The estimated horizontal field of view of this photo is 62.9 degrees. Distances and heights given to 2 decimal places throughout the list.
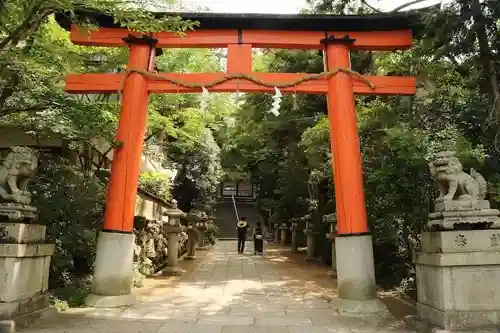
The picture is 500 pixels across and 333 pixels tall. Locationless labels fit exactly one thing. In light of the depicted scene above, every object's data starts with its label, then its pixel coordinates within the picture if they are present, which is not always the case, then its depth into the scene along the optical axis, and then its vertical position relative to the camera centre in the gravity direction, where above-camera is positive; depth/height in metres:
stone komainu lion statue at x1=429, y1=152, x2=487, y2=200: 5.89 +0.90
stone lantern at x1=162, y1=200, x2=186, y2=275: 12.73 +0.34
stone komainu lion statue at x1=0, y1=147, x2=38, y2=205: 6.20 +1.10
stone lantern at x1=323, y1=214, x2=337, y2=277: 11.64 +0.42
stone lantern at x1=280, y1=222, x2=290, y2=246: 25.50 +0.67
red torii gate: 7.96 +3.39
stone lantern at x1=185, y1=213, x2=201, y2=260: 16.43 +0.47
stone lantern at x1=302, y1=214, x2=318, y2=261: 15.70 +0.18
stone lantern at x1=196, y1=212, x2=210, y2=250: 18.38 +0.75
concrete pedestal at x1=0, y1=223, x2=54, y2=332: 5.75 -0.41
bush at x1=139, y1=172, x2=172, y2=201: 15.78 +2.50
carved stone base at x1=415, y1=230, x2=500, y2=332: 5.46 -0.48
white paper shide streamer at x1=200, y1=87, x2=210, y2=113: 8.45 +3.00
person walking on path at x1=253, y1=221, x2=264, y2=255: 19.01 +0.13
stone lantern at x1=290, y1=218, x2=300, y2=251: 20.25 +0.57
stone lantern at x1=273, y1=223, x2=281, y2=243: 28.73 +0.74
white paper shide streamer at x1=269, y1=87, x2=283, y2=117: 8.42 +2.96
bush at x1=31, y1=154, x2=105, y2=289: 8.52 +0.66
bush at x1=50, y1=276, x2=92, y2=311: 7.47 -0.99
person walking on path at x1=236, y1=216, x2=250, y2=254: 19.11 +0.51
